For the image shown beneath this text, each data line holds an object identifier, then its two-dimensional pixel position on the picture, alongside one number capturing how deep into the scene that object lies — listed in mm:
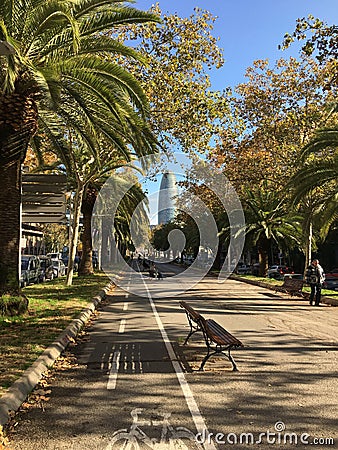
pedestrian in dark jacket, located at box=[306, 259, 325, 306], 17969
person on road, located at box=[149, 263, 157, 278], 34106
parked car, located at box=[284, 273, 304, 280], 32469
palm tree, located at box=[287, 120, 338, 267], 17344
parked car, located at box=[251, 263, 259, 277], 49288
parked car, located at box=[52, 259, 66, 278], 37931
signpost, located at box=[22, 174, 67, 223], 18844
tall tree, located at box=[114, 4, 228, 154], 16203
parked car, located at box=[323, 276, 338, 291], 31406
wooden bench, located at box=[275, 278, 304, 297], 21156
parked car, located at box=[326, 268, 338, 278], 33188
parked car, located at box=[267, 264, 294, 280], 40375
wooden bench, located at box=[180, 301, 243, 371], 7746
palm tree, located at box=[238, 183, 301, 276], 35875
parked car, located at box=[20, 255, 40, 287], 27347
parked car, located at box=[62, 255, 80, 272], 47628
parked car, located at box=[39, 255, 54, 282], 33600
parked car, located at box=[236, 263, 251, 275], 54225
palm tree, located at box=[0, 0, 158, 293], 10398
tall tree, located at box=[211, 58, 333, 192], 23094
